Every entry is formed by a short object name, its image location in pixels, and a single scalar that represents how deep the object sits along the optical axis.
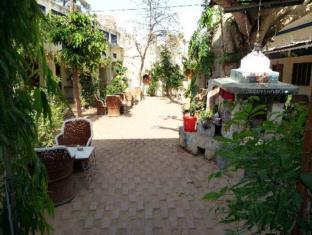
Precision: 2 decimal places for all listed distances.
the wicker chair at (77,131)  6.61
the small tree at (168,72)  20.47
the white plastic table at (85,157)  5.44
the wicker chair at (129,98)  16.12
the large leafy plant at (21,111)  1.58
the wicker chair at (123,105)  13.49
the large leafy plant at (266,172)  1.42
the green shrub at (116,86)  14.98
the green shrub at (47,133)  6.44
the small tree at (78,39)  8.66
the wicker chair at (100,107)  12.83
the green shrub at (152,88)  21.50
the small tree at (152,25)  19.77
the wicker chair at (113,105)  12.51
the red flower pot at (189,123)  7.53
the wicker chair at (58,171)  4.54
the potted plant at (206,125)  7.09
